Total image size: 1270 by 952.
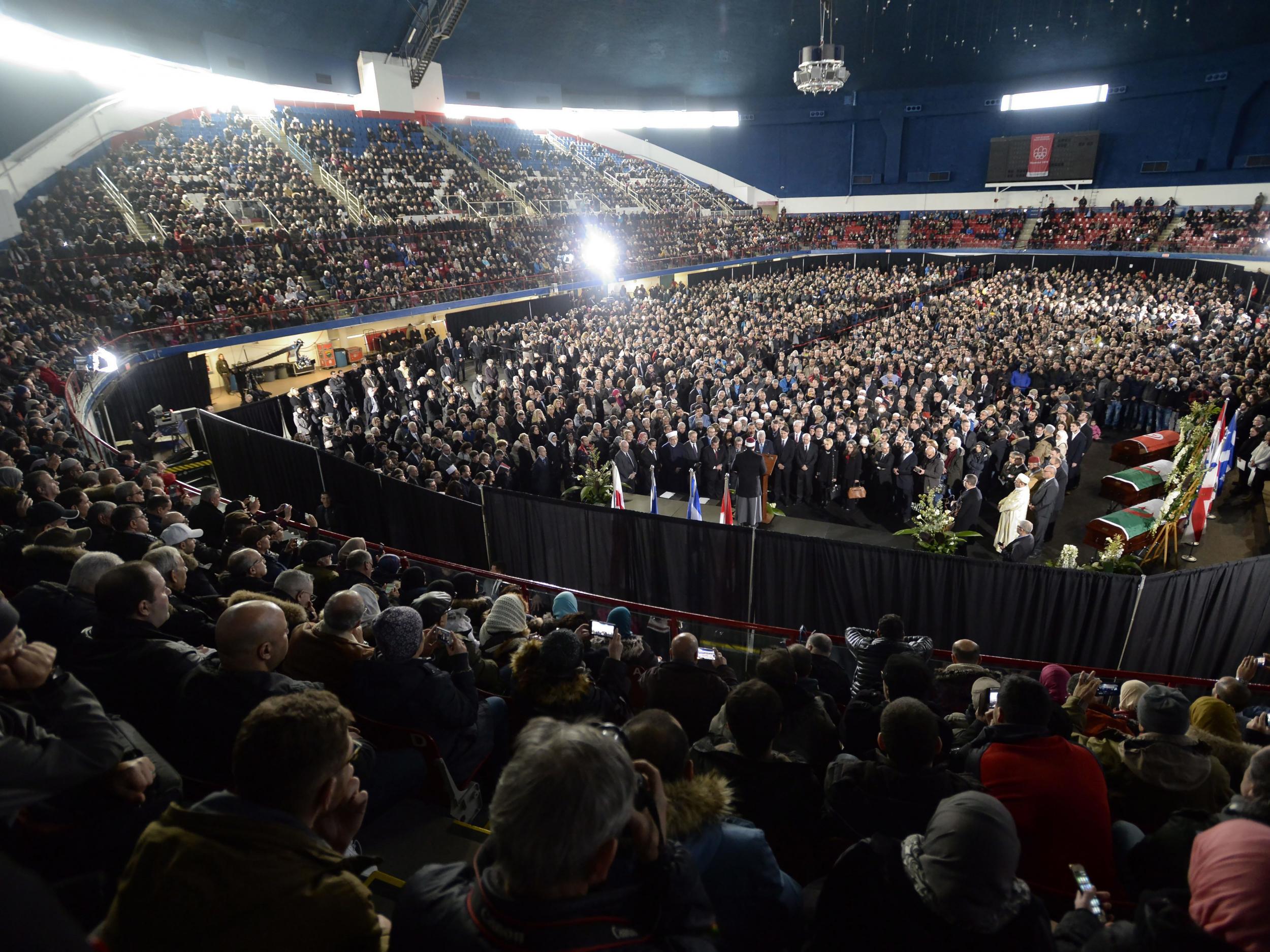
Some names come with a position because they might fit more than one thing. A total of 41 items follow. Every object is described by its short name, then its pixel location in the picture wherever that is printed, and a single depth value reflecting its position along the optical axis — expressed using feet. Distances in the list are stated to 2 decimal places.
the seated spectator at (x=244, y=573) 15.98
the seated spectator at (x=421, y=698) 10.06
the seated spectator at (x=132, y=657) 9.09
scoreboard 125.08
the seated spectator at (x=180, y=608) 11.68
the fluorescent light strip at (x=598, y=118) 128.77
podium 40.60
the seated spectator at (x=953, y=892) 5.91
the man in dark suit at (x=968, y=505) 32.35
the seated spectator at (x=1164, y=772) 9.36
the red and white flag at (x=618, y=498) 36.63
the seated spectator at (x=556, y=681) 10.58
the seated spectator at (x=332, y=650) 10.84
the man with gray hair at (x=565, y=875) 4.44
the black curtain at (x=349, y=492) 30.86
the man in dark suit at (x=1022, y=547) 28.12
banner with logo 128.57
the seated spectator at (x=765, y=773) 8.84
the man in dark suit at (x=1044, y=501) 32.50
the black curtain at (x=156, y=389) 45.91
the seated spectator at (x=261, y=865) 4.54
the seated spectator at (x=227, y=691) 8.39
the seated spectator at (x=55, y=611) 10.10
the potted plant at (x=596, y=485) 38.45
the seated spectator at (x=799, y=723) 10.70
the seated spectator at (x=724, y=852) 7.14
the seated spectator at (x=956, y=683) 14.87
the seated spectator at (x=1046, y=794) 8.43
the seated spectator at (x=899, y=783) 8.27
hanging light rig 76.38
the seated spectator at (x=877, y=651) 14.60
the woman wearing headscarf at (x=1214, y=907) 5.23
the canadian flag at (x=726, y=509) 36.04
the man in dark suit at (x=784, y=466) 41.70
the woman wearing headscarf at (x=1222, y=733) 10.51
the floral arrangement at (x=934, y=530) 32.04
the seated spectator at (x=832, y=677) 15.30
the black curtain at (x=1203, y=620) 22.22
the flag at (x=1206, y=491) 32.27
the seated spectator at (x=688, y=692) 11.59
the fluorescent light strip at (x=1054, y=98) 123.65
